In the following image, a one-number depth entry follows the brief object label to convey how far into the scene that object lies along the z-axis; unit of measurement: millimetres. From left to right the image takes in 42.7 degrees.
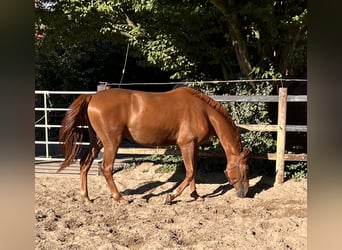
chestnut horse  5352
